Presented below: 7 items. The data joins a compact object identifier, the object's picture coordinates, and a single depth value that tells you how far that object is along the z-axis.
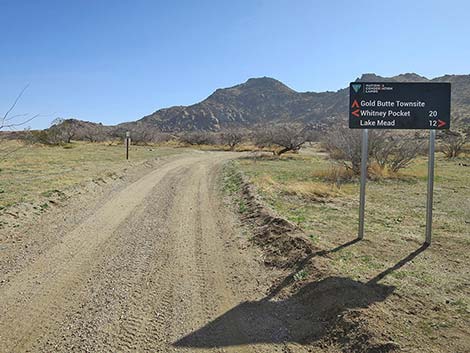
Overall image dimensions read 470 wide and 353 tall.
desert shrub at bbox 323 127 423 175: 20.43
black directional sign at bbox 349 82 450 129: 7.26
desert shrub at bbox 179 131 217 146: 67.25
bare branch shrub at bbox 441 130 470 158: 37.88
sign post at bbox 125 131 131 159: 31.48
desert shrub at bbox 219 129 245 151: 59.75
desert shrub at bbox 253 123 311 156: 42.56
